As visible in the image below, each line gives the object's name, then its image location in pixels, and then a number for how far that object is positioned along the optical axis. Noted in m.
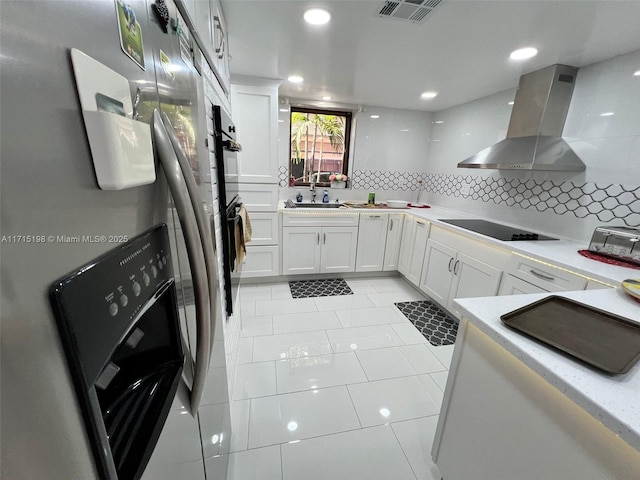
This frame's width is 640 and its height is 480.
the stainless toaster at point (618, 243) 1.50
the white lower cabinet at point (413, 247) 2.85
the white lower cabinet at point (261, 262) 2.90
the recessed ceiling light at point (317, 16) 1.44
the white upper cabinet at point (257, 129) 2.54
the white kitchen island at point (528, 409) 0.61
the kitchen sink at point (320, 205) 3.23
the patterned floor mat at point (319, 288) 2.89
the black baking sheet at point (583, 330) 0.71
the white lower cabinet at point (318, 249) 3.00
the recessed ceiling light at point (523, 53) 1.74
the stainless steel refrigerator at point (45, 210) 0.20
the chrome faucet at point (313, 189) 3.40
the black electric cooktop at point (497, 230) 2.04
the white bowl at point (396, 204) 3.33
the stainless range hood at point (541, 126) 1.97
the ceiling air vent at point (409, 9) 1.32
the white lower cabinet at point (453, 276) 2.06
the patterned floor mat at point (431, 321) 2.24
